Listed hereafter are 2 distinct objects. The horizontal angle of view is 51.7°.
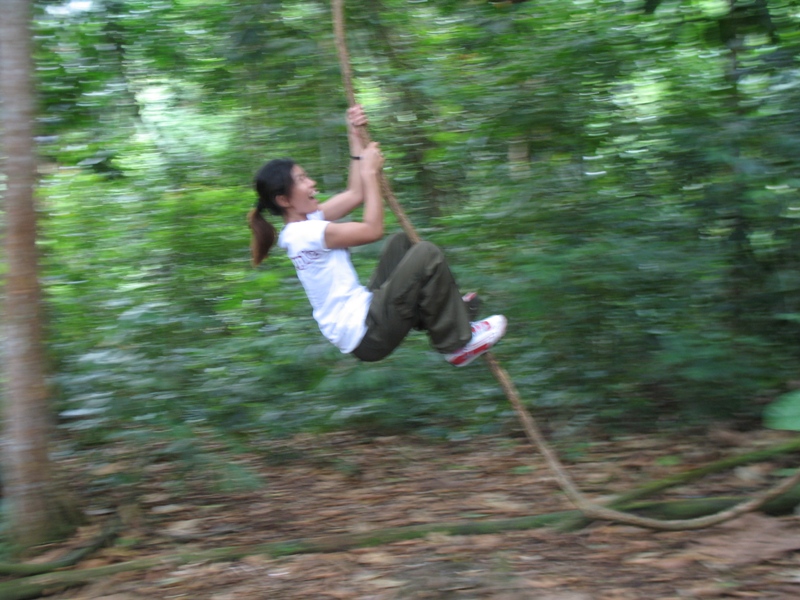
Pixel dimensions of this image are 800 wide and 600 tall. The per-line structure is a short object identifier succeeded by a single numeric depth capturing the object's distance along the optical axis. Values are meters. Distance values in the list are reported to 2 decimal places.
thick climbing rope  3.58
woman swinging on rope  3.86
